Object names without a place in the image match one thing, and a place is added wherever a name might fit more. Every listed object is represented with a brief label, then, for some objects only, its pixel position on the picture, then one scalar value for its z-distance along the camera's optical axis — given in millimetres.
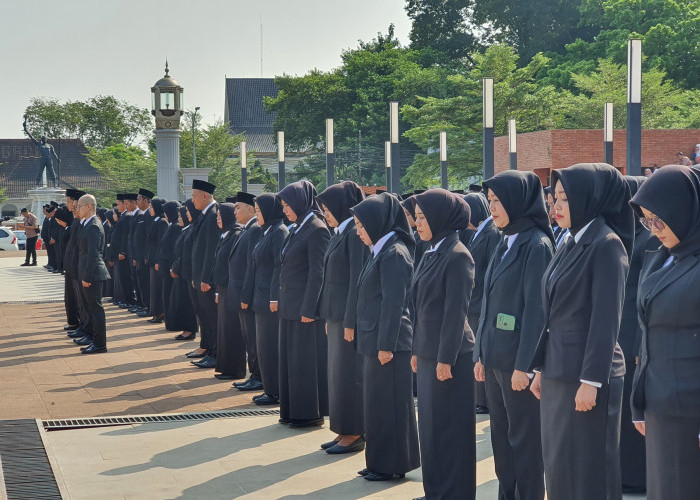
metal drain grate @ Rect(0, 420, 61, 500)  6590
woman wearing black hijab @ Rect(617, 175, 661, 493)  6473
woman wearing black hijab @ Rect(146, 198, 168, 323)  16625
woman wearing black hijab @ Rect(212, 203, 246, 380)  11102
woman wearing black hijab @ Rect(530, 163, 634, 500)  4762
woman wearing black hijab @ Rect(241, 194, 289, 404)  9531
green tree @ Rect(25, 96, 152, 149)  91562
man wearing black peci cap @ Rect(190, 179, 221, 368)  12422
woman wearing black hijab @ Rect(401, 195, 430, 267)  9336
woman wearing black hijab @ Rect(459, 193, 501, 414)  9078
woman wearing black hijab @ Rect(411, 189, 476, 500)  6062
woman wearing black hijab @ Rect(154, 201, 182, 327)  15715
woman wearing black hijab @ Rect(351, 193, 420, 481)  6797
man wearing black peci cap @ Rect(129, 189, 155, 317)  17625
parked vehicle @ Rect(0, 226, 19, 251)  45438
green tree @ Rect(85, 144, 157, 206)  60438
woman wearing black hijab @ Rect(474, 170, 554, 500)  5496
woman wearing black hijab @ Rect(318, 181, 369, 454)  7684
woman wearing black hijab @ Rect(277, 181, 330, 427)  8539
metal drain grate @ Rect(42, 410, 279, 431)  8836
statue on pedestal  53062
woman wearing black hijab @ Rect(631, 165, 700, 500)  4137
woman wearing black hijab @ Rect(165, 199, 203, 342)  14148
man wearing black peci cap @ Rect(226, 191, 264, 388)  10578
